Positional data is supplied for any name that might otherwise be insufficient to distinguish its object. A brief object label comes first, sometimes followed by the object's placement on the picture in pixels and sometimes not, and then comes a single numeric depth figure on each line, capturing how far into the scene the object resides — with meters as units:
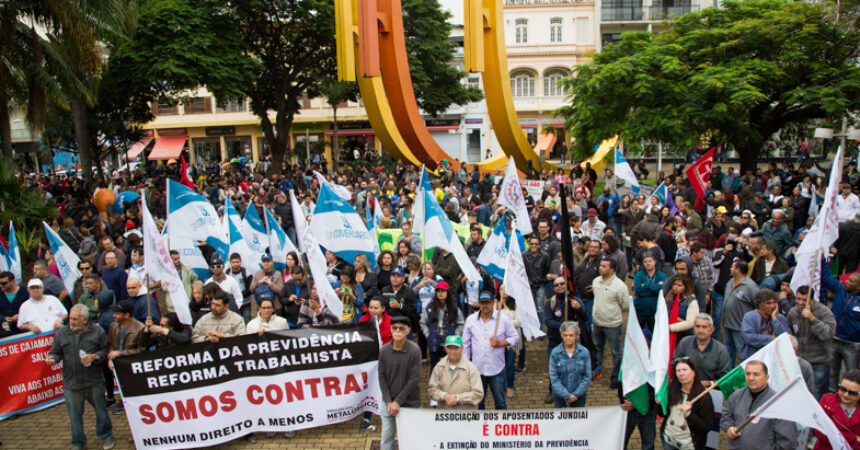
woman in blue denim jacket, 6.08
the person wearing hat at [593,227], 11.40
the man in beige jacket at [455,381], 5.92
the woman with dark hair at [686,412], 5.16
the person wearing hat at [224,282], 8.34
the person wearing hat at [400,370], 5.97
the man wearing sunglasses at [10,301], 8.24
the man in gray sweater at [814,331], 6.34
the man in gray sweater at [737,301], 7.22
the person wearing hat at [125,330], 6.90
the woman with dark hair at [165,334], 6.91
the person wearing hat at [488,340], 6.64
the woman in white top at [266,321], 6.96
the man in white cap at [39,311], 7.73
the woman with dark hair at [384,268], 8.73
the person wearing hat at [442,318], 7.37
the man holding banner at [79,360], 6.63
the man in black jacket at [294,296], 8.39
